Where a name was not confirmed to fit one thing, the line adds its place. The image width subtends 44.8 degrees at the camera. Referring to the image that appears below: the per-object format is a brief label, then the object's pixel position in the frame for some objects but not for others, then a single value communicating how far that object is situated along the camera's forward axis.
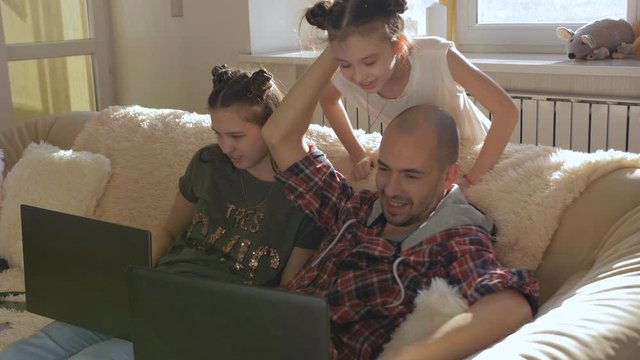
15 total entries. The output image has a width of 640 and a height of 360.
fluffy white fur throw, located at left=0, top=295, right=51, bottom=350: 1.94
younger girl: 1.76
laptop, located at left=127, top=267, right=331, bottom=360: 1.07
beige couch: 1.20
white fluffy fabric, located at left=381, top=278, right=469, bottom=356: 1.41
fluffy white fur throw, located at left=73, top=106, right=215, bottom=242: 2.39
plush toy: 2.56
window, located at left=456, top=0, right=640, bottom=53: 2.81
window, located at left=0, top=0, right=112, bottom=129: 3.29
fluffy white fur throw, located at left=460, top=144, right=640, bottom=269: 1.70
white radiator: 2.43
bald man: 1.41
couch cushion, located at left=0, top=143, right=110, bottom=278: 2.42
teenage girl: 1.86
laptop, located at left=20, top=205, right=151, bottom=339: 1.49
